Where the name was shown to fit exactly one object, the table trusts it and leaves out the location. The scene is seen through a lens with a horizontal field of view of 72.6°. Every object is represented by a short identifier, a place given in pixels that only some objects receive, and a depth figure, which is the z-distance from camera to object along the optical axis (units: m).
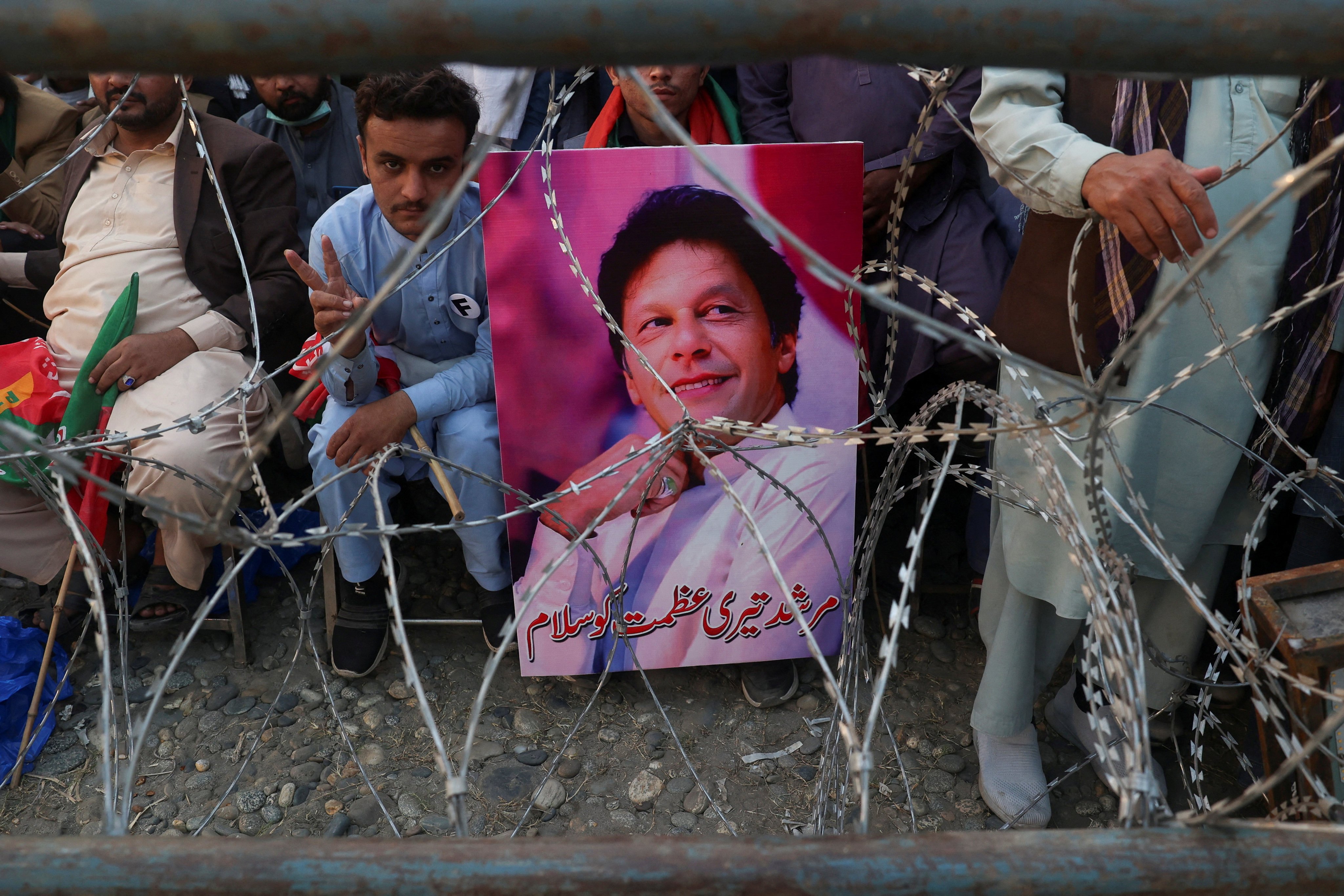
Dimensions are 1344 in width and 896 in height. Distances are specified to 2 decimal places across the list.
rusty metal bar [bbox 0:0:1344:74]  0.58
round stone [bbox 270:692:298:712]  2.63
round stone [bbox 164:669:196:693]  2.70
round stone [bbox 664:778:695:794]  2.37
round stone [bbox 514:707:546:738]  2.55
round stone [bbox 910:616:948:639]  2.84
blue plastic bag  2.45
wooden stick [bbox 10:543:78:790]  2.36
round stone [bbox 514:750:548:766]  2.46
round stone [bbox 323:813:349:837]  2.23
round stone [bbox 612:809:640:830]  2.28
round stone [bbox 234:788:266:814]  2.33
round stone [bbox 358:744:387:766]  2.46
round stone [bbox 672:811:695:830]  2.27
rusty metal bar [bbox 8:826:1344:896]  0.72
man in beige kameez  2.68
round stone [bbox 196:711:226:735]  2.57
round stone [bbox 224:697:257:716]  2.62
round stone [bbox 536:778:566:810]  2.33
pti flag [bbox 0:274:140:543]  2.59
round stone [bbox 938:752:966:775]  2.38
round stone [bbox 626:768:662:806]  2.35
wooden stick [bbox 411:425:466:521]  2.20
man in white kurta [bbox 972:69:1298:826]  1.64
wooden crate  1.57
